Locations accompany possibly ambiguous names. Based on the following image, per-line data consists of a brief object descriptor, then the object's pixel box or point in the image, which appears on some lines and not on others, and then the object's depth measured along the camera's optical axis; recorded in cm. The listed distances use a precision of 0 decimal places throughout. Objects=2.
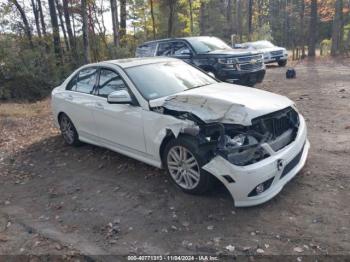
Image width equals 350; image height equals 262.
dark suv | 1014
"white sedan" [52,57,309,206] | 383
